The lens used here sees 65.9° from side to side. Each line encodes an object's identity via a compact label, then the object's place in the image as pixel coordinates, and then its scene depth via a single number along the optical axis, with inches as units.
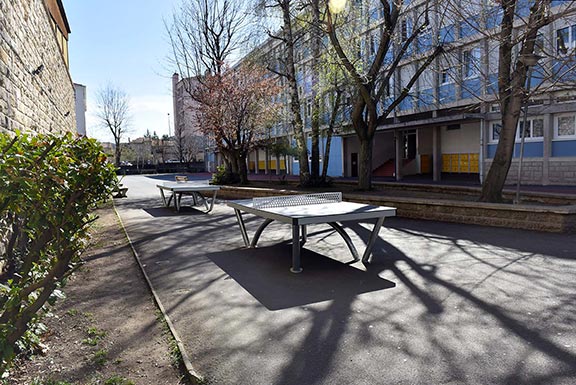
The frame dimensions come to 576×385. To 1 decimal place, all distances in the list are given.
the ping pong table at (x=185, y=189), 476.3
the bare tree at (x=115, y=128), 2474.2
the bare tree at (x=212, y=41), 920.3
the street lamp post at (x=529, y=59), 309.7
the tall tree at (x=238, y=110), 776.7
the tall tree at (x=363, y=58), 478.0
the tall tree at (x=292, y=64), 631.8
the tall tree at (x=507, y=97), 341.4
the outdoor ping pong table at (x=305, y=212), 205.8
